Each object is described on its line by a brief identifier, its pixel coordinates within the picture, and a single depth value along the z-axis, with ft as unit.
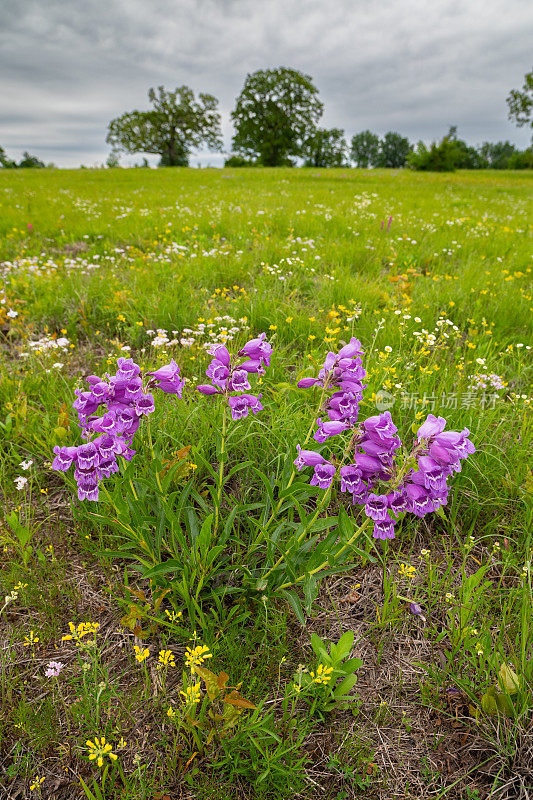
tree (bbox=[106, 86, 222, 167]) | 183.01
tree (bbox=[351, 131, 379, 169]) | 377.09
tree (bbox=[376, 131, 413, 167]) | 363.56
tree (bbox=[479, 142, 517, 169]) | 355.93
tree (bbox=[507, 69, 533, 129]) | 111.82
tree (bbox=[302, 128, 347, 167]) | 176.65
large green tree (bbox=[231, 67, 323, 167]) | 169.78
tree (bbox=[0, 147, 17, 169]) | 216.66
